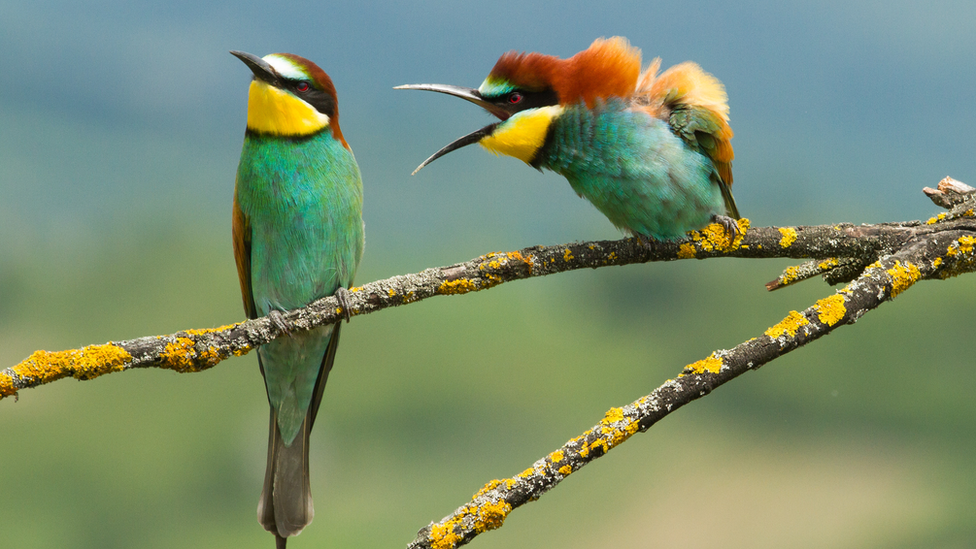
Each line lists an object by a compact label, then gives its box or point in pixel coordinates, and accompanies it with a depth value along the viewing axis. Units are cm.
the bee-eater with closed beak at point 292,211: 707
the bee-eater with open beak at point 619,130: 705
